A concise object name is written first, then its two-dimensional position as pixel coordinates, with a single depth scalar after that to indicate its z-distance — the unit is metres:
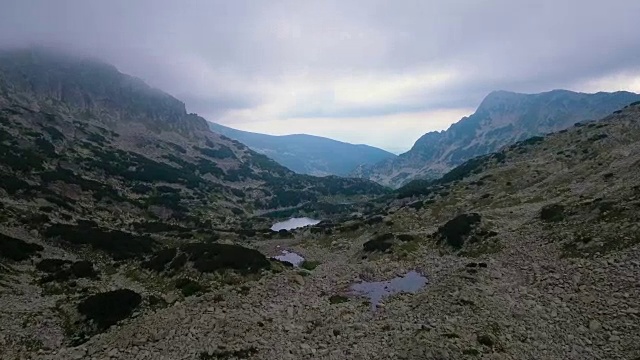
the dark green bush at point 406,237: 58.15
